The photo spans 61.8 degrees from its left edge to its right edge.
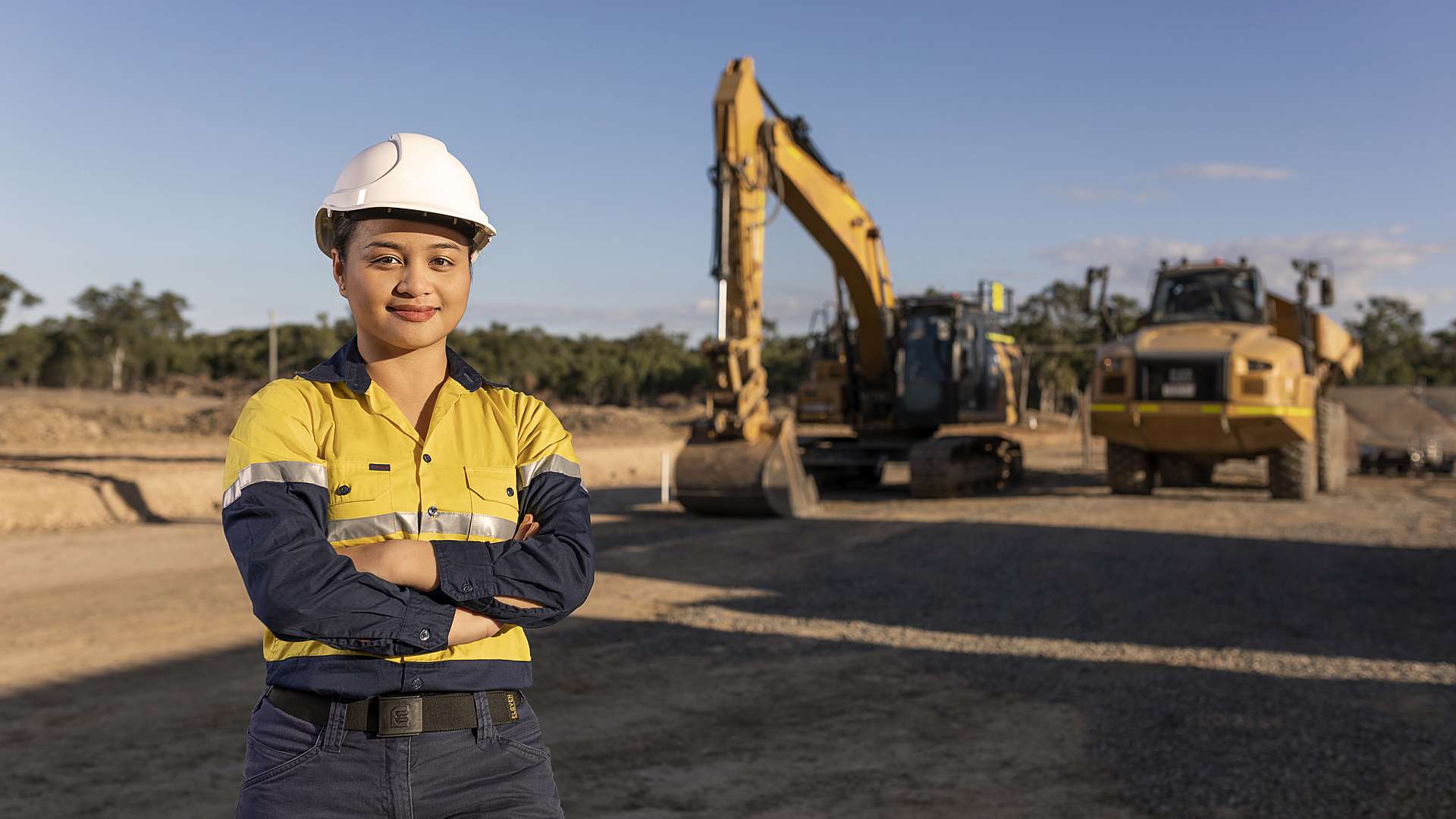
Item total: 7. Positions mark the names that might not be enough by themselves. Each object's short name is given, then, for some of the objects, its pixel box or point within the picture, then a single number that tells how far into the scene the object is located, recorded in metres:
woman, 2.03
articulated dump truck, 17.47
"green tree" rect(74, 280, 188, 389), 62.00
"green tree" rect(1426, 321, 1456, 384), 61.34
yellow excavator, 16.34
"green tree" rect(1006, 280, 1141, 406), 58.34
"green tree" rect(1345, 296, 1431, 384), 58.50
